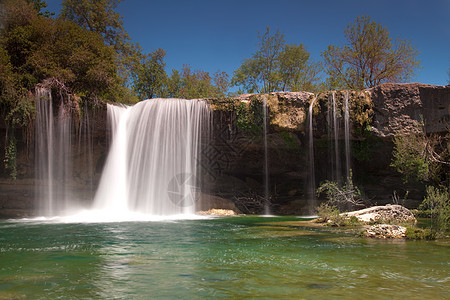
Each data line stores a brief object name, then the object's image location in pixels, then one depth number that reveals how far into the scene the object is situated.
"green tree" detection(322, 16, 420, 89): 28.17
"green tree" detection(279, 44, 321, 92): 37.17
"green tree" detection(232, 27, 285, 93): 37.64
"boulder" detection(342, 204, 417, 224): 12.76
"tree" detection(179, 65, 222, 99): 38.12
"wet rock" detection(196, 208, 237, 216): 20.77
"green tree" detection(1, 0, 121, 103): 17.70
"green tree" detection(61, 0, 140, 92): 28.28
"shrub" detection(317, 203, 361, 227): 12.47
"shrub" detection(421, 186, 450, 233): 8.75
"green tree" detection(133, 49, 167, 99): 36.19
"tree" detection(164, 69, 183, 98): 38.44
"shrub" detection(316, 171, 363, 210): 17.20
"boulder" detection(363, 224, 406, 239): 9.23
